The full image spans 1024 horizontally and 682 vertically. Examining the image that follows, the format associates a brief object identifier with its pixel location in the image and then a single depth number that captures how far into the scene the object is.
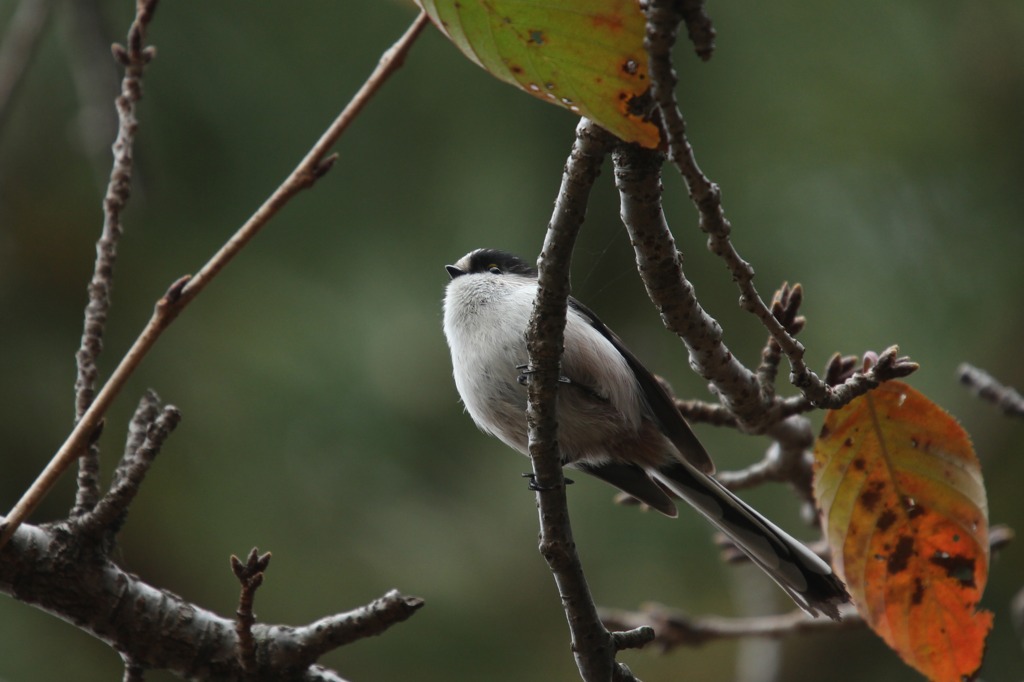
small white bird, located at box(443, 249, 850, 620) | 3.69
